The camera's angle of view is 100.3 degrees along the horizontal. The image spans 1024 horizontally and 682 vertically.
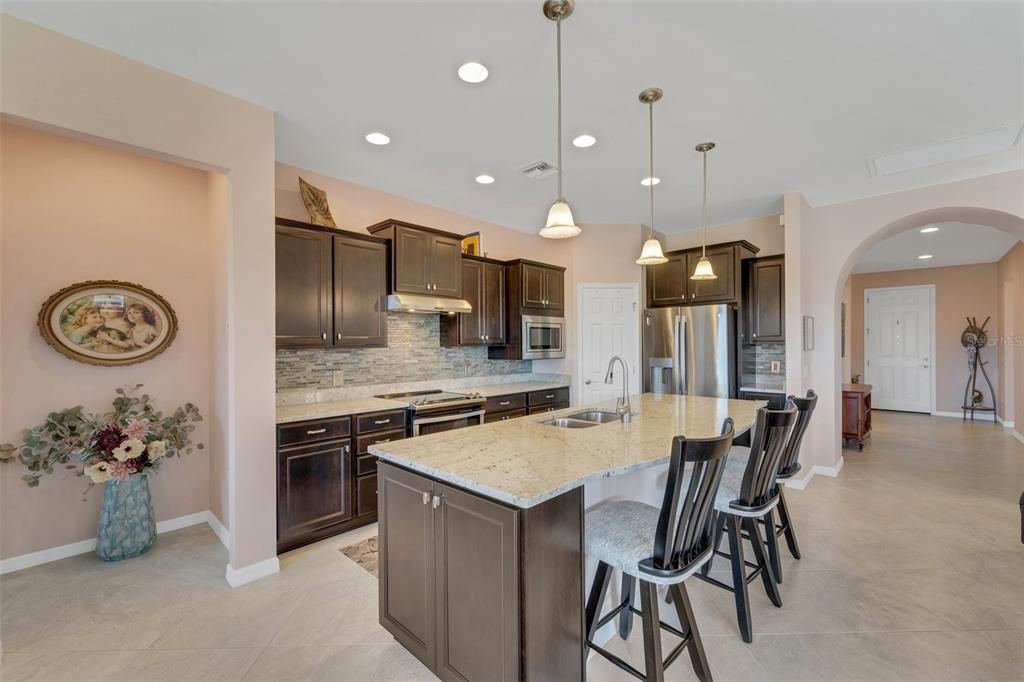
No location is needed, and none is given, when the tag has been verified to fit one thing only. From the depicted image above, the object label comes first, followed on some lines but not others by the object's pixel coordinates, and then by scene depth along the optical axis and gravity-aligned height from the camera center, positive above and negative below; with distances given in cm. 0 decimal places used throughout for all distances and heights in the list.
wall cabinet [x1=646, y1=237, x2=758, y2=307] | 467 +71
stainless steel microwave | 477 +4
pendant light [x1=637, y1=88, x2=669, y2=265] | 302 +62
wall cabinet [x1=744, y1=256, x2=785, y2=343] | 457 +43
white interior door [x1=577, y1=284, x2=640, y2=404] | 520 +11
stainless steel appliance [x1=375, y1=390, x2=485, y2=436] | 340 -57
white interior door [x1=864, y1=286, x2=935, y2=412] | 780 -16
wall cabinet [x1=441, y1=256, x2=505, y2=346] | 433 +34
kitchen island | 139 -74
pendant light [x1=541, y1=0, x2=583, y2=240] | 224 +63
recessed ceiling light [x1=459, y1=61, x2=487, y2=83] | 221 +143
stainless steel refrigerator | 459 -12
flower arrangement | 252 -61
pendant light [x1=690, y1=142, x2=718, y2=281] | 327 +54
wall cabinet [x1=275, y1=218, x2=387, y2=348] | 304 +42
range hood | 355 +34
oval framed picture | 269 +15
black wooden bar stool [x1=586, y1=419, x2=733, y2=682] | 140 -75
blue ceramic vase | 267 -112
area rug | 267 -139
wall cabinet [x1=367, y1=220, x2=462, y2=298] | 361 +75
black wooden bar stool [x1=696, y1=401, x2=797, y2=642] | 194 -76
